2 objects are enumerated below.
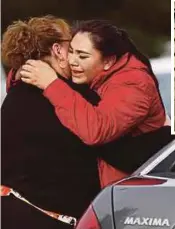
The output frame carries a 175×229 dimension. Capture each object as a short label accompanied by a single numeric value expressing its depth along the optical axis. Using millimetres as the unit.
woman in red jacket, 7332
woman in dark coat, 7395
